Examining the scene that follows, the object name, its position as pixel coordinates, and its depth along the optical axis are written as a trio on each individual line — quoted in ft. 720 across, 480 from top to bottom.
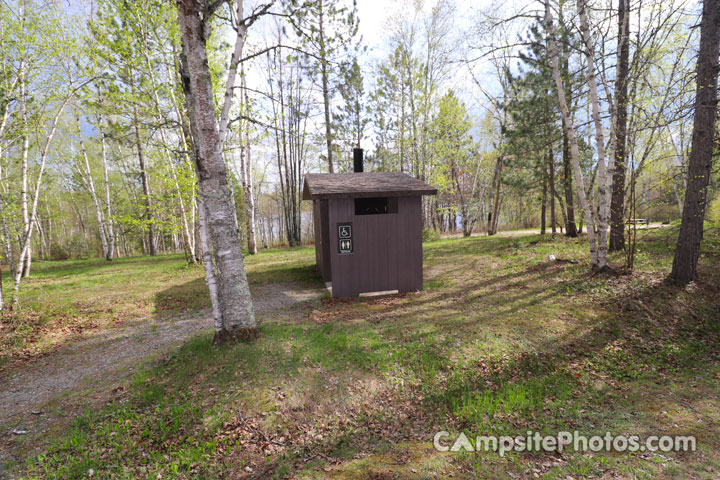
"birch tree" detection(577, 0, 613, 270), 23.36
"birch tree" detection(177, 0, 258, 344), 14.83
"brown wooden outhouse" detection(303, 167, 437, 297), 26.21
